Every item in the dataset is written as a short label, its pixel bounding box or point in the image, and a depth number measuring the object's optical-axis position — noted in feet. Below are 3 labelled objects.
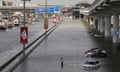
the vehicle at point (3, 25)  501.23
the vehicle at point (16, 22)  608.60
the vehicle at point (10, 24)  549.21
